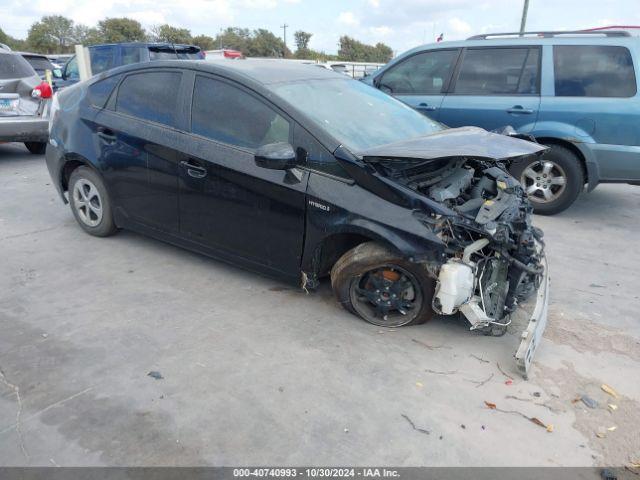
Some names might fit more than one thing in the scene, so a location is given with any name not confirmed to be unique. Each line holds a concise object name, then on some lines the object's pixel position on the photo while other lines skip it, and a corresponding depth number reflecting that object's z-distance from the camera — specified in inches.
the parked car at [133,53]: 400.8
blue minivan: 207.6
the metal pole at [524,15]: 721.1
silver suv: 289.6
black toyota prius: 120.2
